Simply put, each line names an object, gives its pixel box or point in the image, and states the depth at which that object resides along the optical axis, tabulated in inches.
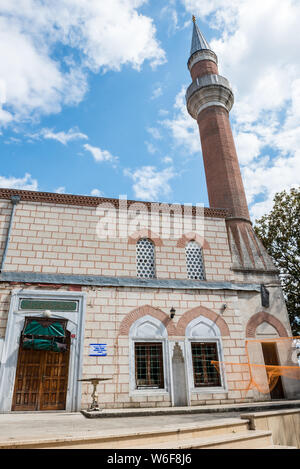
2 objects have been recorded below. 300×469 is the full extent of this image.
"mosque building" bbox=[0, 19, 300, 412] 351.3
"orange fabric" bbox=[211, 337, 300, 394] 387.2
